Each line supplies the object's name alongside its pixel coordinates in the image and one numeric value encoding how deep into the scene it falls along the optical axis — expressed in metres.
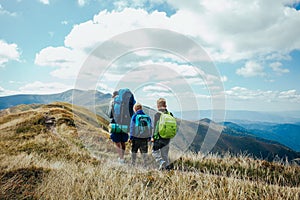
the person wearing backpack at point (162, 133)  7.38
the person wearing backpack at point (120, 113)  7.80
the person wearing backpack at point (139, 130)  7.55
